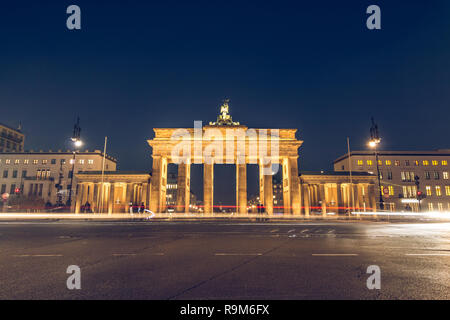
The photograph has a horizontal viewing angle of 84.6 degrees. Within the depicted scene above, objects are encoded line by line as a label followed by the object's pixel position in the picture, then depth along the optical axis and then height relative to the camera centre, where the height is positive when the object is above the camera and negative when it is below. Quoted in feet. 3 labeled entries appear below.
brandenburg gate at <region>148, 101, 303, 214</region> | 152.66 +30.34
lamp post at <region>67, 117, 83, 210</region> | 107.34 +28.34
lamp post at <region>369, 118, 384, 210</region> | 101.96 +26.34
